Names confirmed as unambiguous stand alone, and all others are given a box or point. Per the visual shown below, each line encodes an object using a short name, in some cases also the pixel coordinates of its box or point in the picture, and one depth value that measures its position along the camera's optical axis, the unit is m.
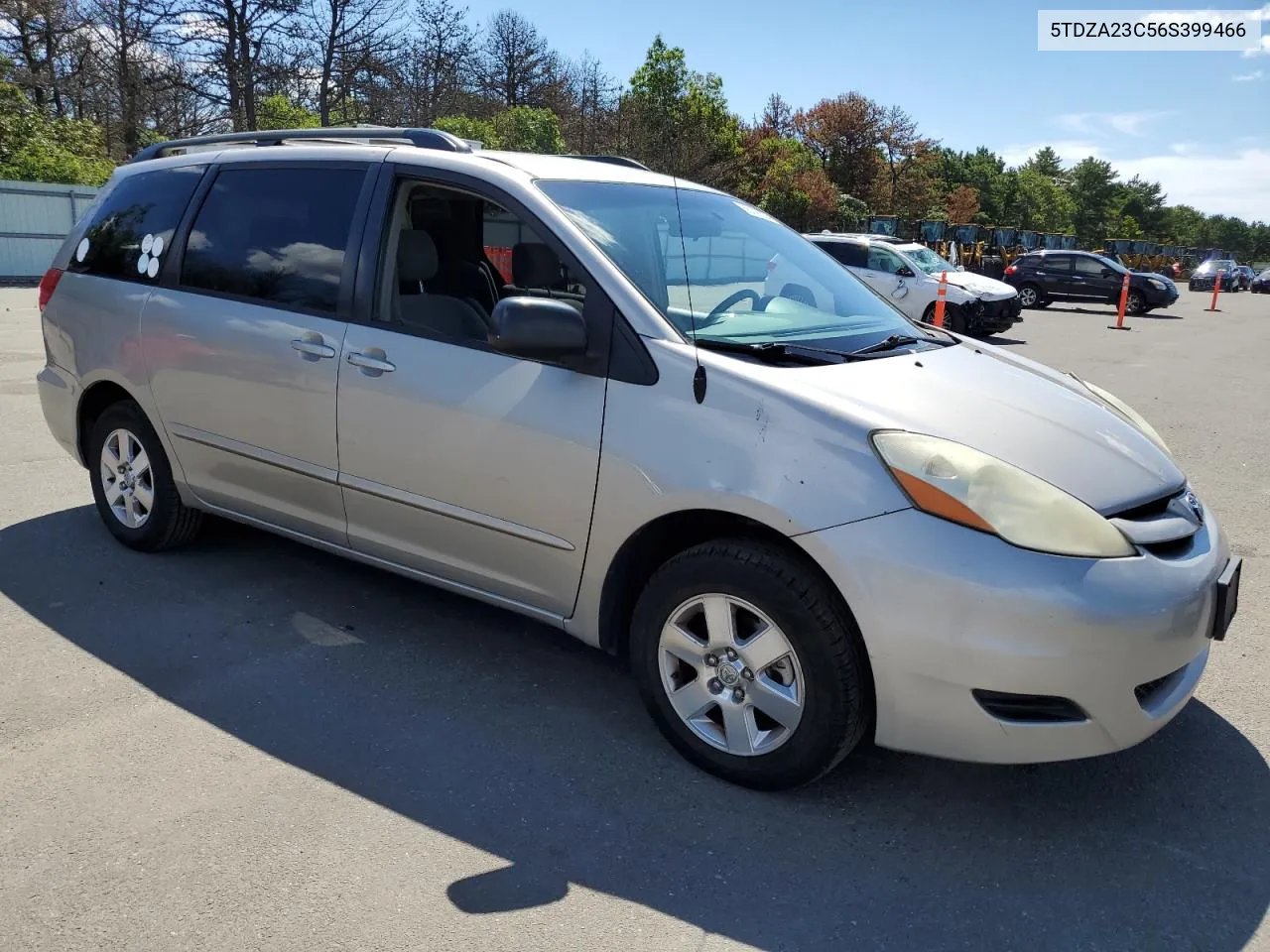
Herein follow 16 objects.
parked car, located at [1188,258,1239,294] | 44.50
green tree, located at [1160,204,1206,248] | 98.25
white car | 16.95
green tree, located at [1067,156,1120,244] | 91.56
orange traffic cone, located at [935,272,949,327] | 15.27
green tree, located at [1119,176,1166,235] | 95.25
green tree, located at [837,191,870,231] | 42.81
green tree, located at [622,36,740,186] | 37.94
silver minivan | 2.63
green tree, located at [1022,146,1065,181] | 103.69
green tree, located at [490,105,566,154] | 37.97
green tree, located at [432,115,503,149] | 33.16
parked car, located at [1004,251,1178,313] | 26.36
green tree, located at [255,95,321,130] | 31.19
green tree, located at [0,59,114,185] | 24.47
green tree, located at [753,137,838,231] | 39.72
